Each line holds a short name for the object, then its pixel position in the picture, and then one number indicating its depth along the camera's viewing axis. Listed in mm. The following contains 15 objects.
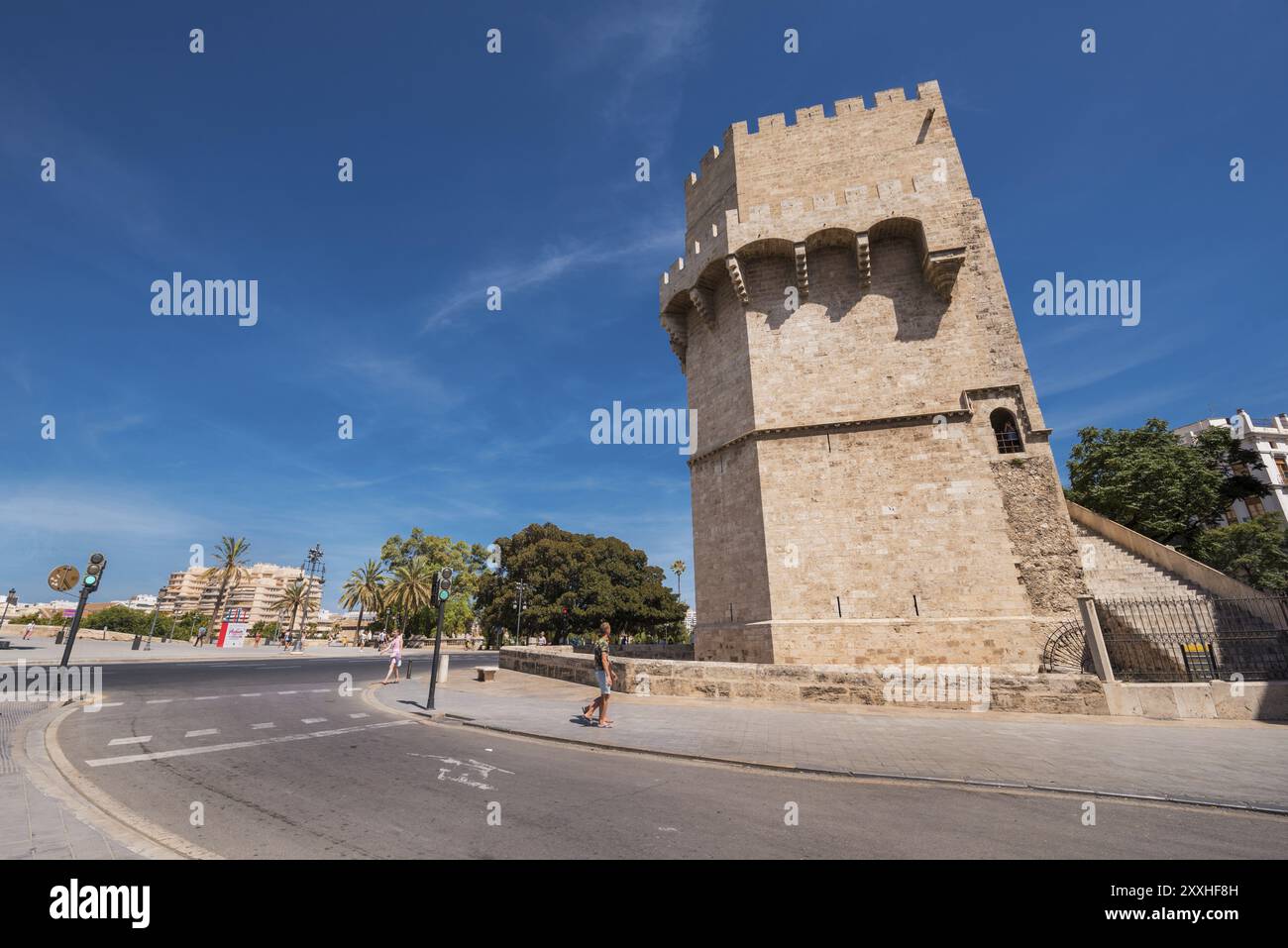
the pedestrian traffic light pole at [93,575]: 12867
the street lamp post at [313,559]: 50094
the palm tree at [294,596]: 56344
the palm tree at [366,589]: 52000
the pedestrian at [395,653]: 15453
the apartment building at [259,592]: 153750
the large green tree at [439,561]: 52781
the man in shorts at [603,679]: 8367
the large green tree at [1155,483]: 25422
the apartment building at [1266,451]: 44078
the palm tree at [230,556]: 47859
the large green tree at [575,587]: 37156
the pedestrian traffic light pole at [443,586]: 11109
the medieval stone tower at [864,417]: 13977
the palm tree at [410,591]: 48125
